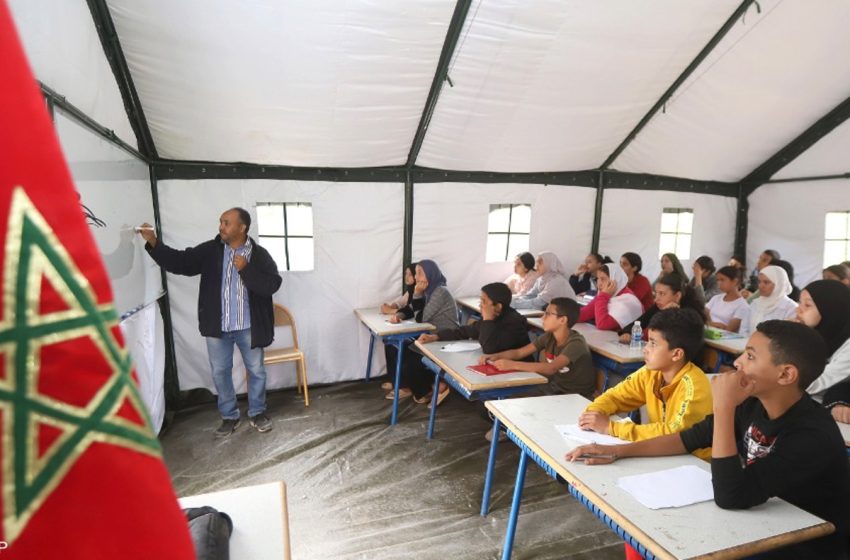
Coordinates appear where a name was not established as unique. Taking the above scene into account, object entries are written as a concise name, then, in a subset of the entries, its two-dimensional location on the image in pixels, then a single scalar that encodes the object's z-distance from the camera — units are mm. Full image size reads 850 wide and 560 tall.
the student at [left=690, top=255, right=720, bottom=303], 4844
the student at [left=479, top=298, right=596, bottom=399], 2715
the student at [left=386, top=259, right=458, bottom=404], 3926
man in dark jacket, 3086
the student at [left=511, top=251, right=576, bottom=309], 4461
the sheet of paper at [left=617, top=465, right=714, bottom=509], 1308
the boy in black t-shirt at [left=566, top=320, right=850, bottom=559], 1241
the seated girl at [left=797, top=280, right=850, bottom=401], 2303
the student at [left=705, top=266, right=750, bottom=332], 3812
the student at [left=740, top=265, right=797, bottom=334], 3547
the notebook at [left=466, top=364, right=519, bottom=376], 2588
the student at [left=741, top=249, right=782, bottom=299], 5044
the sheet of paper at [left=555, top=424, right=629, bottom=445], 1675
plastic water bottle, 3238
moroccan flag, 262
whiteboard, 1965
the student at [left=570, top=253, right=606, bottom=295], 4844
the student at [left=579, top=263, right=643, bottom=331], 3650
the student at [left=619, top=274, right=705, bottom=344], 3328
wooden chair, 3822
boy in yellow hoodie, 1692
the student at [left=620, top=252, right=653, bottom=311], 4023
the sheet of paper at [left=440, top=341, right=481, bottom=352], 3071
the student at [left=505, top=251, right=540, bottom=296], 4676
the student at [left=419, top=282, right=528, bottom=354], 2971
